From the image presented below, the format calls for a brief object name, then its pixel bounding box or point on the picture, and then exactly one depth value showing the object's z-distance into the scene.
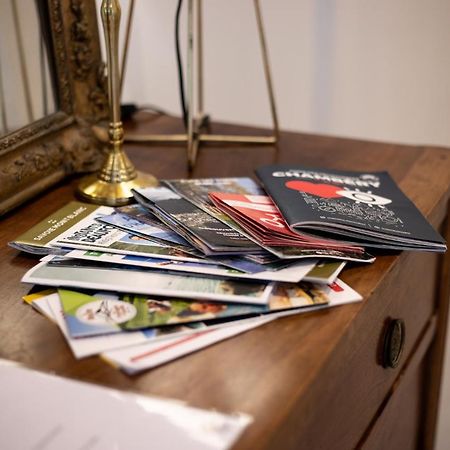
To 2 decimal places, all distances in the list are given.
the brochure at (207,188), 0.76
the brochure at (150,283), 0.59
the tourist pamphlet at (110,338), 0.54
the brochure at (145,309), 0.56
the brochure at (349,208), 0.69
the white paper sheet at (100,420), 0.45
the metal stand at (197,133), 0.97
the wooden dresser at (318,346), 0.50
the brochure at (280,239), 0.65
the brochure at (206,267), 0.62
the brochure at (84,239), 0.66
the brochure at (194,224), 0.64
